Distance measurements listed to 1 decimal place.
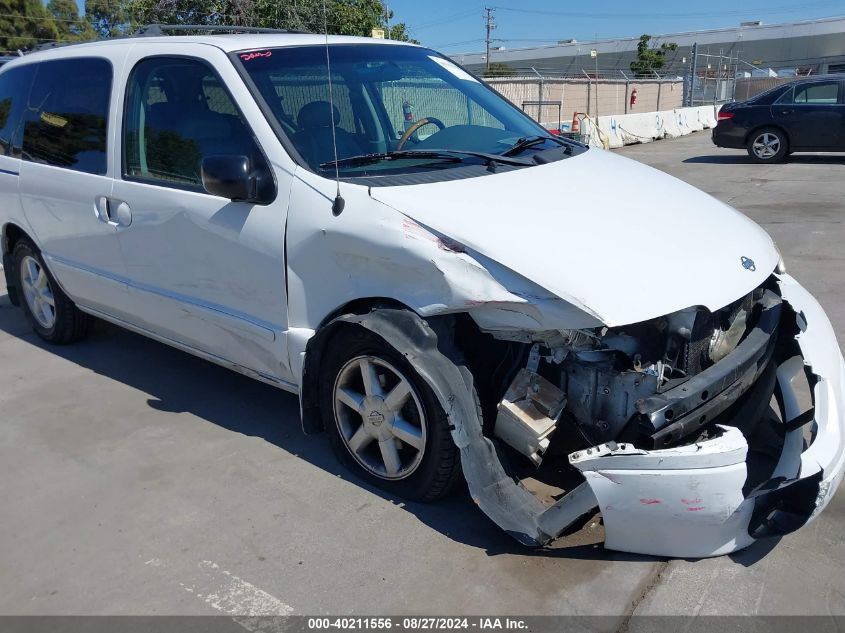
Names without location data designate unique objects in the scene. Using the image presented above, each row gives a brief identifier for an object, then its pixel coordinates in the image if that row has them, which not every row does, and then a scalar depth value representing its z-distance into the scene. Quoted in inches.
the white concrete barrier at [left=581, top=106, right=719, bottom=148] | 665.6
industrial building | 2509.8
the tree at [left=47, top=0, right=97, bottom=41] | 1775.3
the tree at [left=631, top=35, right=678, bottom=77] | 1952.5
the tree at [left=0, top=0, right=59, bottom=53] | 1560.0
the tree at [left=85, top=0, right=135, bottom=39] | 2055.9
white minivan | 105.3
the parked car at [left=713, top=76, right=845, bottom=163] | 535.8
